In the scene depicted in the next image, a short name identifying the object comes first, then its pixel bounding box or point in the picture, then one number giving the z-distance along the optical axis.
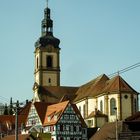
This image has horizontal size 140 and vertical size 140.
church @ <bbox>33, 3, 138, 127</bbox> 104.25
